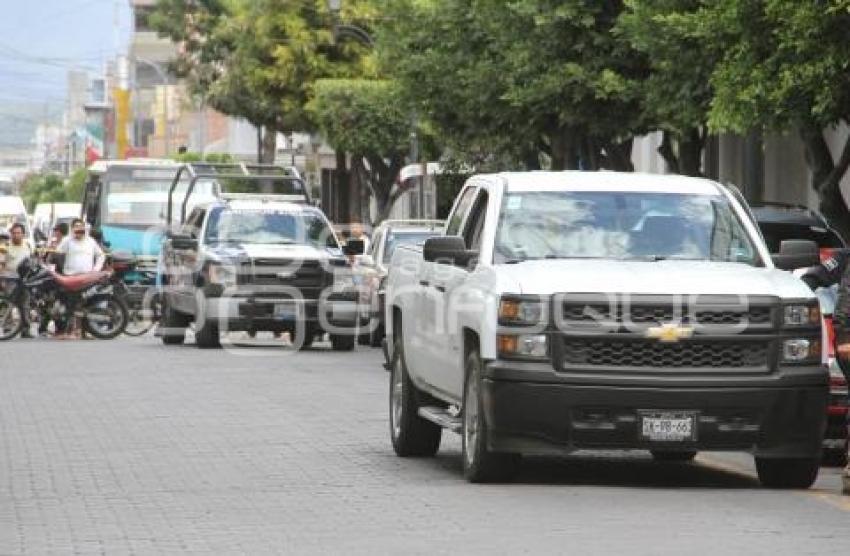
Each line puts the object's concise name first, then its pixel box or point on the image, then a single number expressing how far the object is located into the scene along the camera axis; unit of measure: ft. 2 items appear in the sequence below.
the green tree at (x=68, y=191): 500.33
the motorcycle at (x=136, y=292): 133.18
